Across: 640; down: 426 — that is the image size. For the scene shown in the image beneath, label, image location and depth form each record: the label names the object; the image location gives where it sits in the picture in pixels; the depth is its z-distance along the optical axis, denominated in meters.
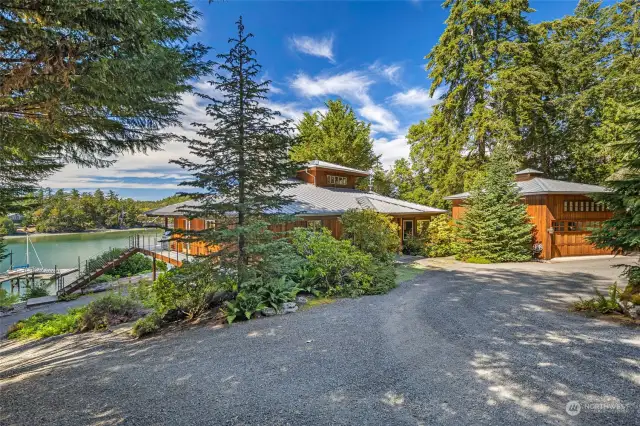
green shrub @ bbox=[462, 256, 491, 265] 13.38
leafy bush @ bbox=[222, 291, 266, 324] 6.38
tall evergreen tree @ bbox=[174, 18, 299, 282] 6.52
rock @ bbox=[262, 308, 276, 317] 6.61
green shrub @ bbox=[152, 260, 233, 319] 6.52
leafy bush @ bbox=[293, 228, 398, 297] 8.22
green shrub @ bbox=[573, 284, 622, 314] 6.00
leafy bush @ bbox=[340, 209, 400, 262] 11.39
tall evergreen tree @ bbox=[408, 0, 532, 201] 17.98
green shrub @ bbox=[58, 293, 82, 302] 13.91
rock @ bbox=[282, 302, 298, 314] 6.78
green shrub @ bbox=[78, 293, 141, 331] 7.39
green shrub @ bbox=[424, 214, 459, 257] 15.41
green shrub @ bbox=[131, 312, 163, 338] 5.98
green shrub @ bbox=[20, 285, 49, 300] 15.06
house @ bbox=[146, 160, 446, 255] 13.78
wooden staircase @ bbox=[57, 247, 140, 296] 14.79
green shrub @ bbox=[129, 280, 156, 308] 8.26
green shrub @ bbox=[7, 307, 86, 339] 7.57
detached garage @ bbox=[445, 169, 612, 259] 13.66
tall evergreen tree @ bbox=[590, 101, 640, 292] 5.82
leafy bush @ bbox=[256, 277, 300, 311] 6.85
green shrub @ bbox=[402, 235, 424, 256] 16.13
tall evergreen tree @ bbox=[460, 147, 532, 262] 13.38
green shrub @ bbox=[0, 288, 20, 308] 11.60
